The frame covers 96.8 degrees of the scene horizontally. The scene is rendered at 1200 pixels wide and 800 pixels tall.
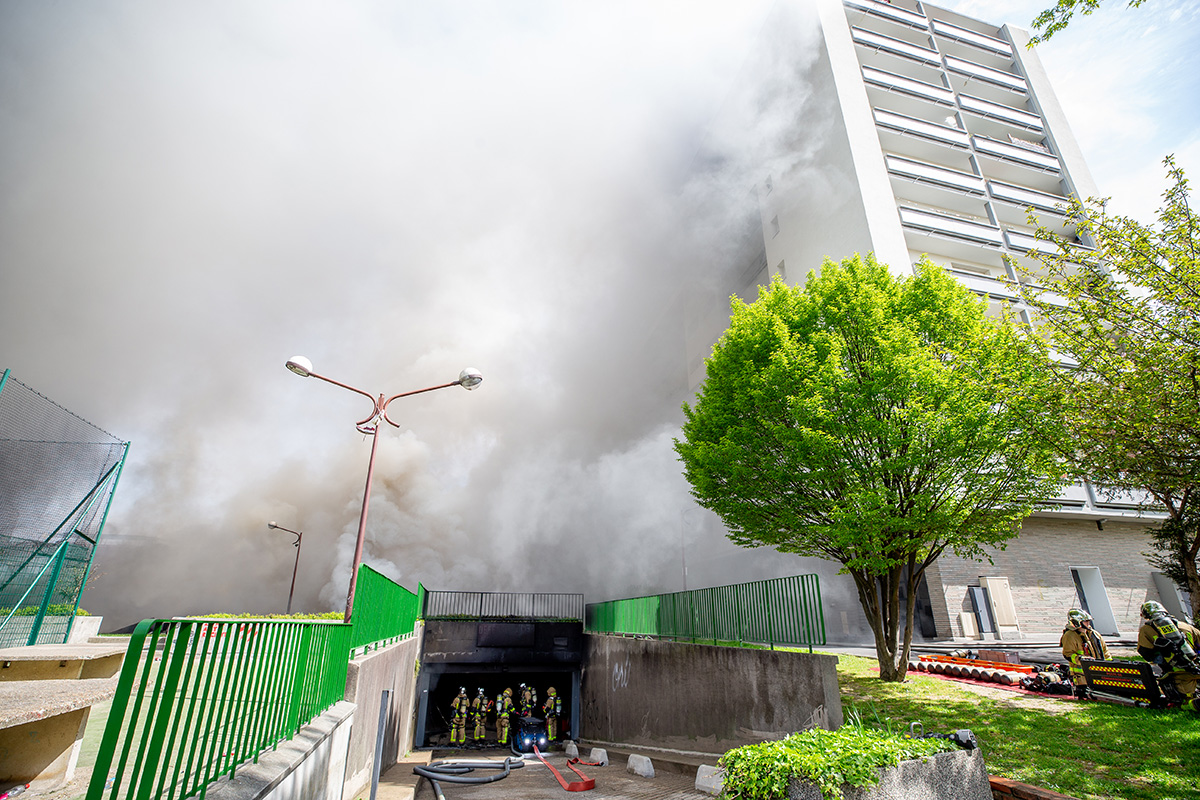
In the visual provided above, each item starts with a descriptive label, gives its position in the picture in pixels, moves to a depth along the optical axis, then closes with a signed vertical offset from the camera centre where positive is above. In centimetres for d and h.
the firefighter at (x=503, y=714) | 2030 -353
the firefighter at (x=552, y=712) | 2031 -354
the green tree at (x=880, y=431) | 1059 +339
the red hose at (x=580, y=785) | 1018 -308
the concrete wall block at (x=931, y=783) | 440 -141
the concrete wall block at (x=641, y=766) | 1096 -298
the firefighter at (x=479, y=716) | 2016 -360
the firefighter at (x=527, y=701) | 2098 -316
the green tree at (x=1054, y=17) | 583 +618
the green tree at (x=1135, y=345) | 768 +376
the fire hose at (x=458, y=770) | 1056 -317
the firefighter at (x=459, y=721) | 1980 -363
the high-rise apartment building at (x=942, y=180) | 2205 +2313
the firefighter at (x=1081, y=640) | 970 -59
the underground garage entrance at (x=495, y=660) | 2156 -166
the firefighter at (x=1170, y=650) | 770 -65
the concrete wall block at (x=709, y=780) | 868 -258
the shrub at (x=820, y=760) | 439 -121
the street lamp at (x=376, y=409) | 1158 +452
